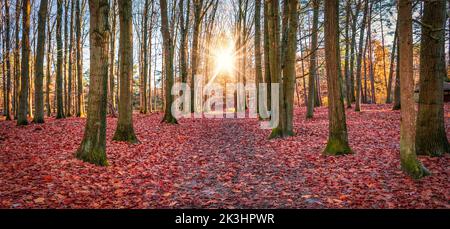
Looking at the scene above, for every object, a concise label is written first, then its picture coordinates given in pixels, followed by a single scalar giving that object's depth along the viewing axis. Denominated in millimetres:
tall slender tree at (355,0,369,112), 19486
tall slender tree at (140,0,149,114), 24084
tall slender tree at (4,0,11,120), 19500
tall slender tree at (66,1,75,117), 22475
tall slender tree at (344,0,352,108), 22859
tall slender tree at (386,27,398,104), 20809
